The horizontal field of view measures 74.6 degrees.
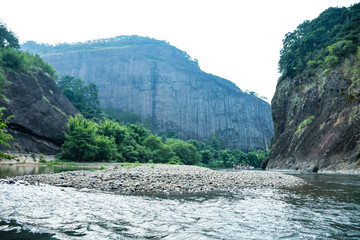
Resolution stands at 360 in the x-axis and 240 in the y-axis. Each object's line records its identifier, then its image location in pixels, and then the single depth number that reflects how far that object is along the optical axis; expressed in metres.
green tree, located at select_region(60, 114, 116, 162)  34.19
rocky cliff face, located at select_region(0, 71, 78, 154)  33.56
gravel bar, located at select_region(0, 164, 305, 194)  9.48
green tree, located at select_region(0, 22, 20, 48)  52.72
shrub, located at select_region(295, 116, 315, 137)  36.91
